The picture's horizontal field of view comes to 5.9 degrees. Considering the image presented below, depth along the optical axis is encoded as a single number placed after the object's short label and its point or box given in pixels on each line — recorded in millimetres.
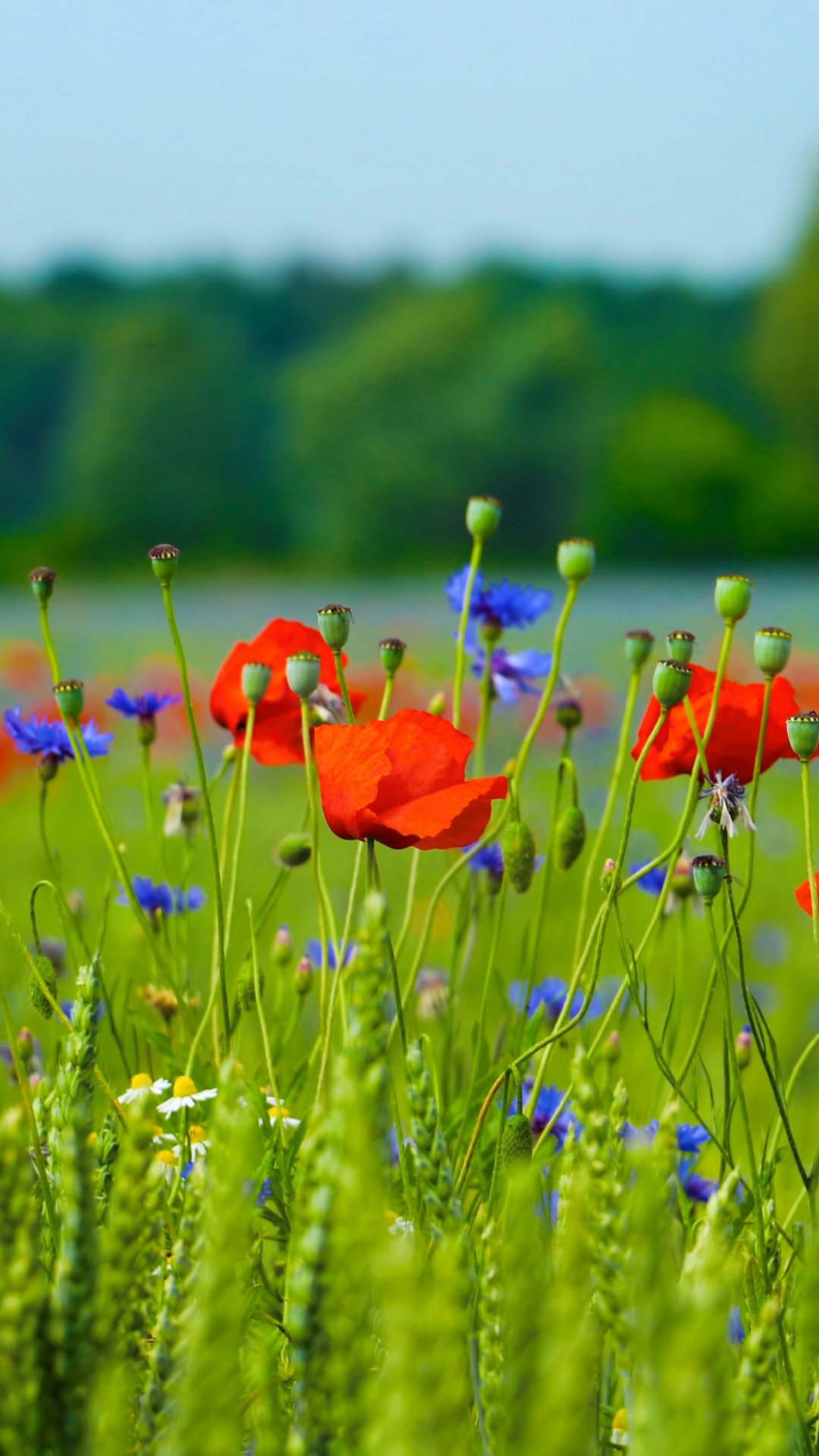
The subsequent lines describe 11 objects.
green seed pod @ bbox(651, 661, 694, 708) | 2597
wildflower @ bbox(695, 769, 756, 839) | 2630
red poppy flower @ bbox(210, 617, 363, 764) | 2710
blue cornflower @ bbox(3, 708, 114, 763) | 2751
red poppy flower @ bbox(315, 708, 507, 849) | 2606
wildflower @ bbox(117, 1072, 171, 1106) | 2646
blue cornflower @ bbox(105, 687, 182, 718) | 2773
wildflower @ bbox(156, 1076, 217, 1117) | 2642
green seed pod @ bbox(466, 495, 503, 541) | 2727
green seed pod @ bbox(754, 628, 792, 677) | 2619
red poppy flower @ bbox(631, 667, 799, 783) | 2656
